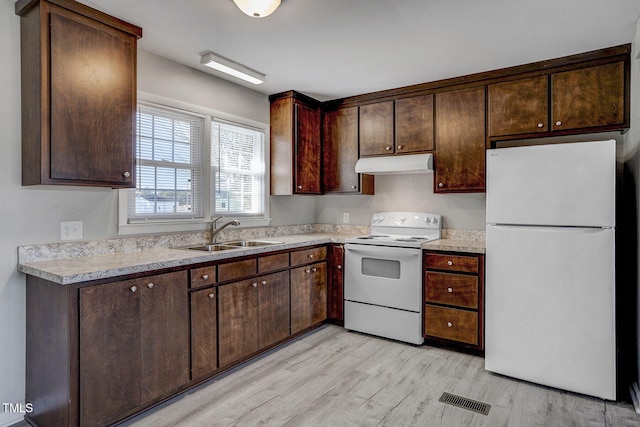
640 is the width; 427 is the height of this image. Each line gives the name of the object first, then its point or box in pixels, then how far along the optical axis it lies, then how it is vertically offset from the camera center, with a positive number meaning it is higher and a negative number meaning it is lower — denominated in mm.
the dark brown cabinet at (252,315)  2686 -773
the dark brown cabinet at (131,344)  1946 -727
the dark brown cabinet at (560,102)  2770 +857
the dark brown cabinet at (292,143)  3828 +714
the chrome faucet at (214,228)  3216 -127
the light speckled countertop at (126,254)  2002 -274
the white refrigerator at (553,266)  2385 -352
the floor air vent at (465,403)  2311 -1182
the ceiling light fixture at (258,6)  1970 +1079
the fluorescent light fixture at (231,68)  2867 +1148
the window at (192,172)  2859 +353
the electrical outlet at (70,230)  2381 -105
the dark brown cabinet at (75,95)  2061 +679
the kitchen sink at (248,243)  3294 -261
